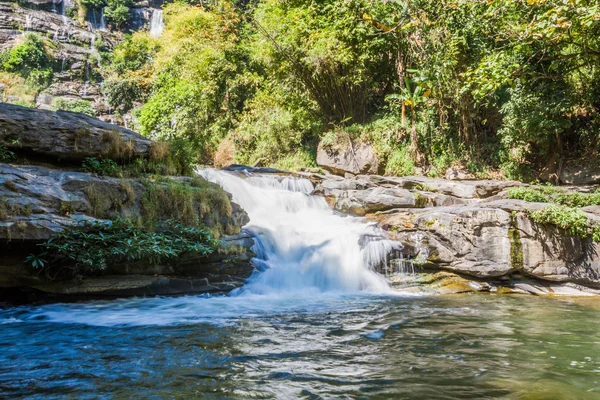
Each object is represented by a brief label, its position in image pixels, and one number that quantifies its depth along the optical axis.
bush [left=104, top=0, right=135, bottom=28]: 40.88
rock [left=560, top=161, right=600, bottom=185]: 13.38
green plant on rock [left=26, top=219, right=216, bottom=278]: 6.57
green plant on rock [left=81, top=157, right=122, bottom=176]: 8.16
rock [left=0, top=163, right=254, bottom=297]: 6.46
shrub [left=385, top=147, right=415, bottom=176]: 16.23
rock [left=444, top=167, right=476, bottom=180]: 15.30
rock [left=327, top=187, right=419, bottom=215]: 11.66
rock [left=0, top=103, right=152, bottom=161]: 7.67
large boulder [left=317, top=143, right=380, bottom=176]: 16.95
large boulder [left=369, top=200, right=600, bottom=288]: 9.27
